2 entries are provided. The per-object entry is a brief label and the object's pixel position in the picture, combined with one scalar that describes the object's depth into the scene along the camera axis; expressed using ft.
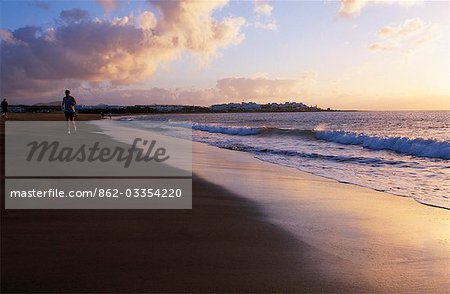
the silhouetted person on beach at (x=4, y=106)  129.63
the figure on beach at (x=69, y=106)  64.96
